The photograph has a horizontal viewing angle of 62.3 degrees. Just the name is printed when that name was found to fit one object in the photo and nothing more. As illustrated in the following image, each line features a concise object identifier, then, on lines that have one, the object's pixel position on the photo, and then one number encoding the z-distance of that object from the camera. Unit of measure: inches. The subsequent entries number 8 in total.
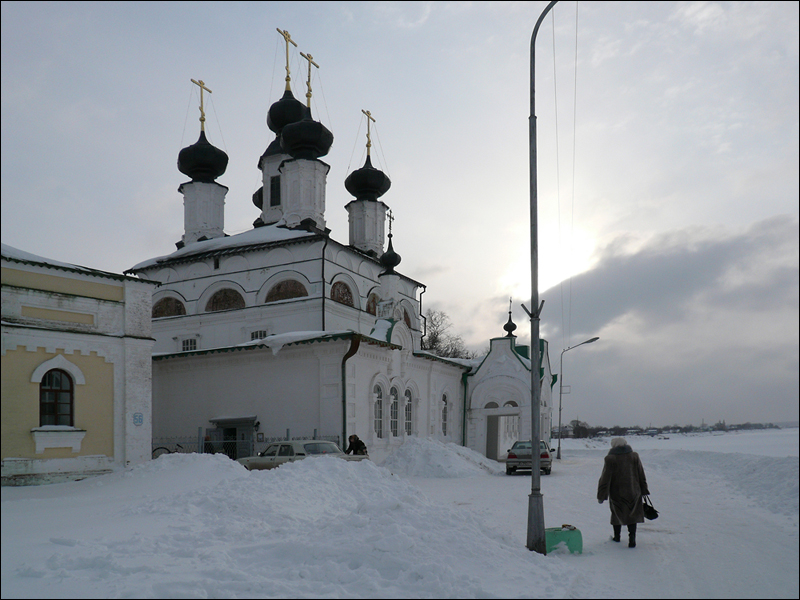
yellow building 496.4
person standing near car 708.7
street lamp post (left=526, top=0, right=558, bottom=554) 324.2
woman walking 340.8
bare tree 2400.3
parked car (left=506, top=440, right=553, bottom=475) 853.2
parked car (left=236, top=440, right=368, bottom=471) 625.3
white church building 820.6
